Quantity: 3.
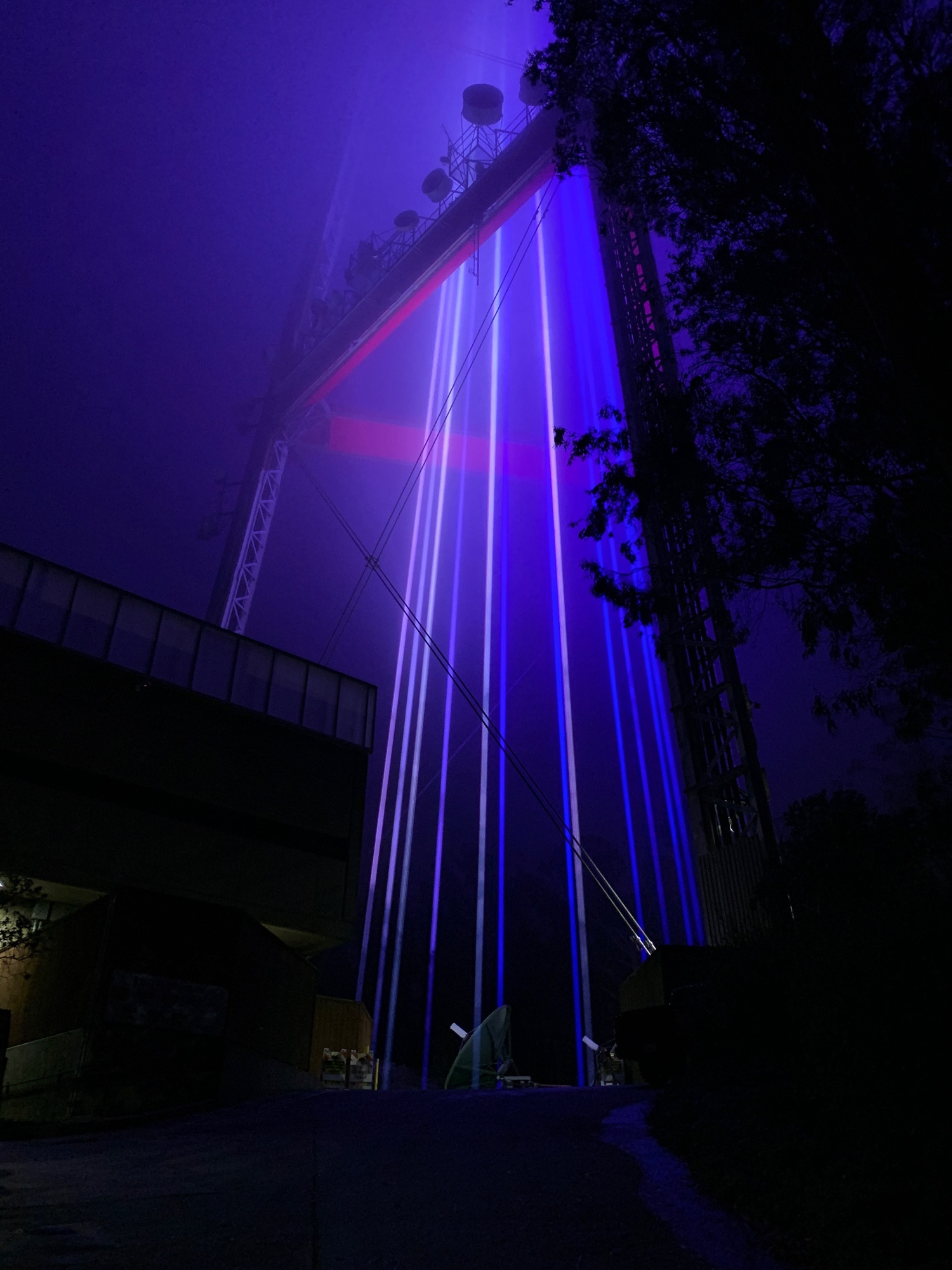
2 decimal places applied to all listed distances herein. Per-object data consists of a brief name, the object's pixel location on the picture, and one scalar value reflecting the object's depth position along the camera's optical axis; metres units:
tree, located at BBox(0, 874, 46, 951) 16.12
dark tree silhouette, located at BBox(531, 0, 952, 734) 8.62
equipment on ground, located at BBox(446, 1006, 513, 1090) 19.52
